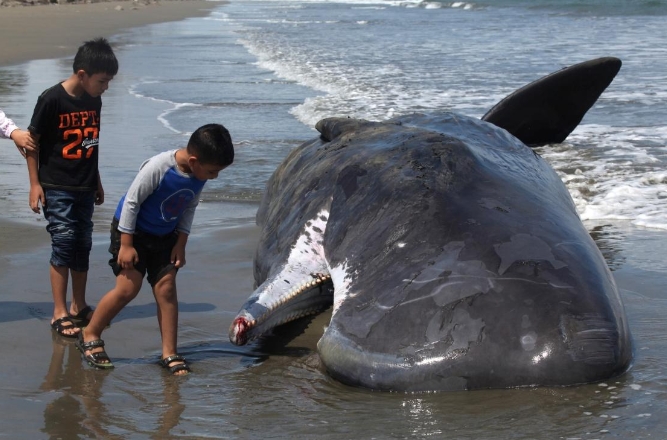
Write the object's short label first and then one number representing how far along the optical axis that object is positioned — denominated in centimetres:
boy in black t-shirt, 1057
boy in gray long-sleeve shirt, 897
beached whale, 745
